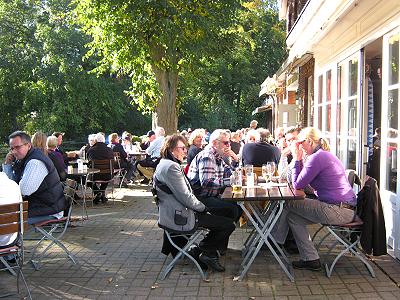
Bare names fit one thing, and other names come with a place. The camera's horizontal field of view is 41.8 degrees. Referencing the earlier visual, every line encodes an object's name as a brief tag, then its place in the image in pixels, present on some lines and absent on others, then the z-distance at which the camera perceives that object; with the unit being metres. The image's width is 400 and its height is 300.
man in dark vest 5.33
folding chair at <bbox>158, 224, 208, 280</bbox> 5.16
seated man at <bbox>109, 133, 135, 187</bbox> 12.32
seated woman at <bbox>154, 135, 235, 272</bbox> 5.11
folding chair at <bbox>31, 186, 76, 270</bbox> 5.38
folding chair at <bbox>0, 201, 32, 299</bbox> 4.25
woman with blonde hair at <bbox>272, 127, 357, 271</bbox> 5.14
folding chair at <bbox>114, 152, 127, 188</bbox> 11.62
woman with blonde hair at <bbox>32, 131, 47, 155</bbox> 6.70
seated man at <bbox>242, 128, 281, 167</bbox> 7.72
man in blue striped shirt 6.16
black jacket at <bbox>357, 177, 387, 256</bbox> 5.05
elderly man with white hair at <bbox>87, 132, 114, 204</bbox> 10.27
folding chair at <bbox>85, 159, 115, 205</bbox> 10.11
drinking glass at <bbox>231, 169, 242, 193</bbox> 5.42
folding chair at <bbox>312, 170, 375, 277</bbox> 5.07
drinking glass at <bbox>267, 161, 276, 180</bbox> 6.15
